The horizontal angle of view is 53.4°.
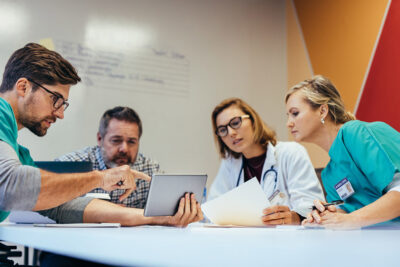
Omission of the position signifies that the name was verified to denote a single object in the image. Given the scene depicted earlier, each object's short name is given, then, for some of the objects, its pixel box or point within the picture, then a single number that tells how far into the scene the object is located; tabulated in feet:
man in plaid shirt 8.30
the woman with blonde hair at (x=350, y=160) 4.05
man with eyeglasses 4.30
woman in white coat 7.73
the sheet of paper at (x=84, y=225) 3.83
